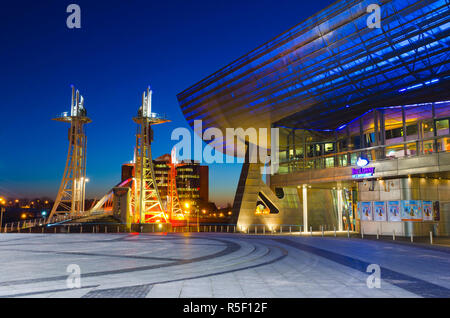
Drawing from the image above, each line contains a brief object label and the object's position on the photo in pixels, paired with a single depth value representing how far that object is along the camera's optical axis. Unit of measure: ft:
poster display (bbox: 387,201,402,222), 98.73
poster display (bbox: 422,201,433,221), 97.86
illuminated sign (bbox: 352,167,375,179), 100.83
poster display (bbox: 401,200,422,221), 96.63
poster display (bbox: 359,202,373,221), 106.63
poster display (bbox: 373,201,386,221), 102.73
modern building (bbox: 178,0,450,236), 87.51
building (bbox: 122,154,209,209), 569.23
